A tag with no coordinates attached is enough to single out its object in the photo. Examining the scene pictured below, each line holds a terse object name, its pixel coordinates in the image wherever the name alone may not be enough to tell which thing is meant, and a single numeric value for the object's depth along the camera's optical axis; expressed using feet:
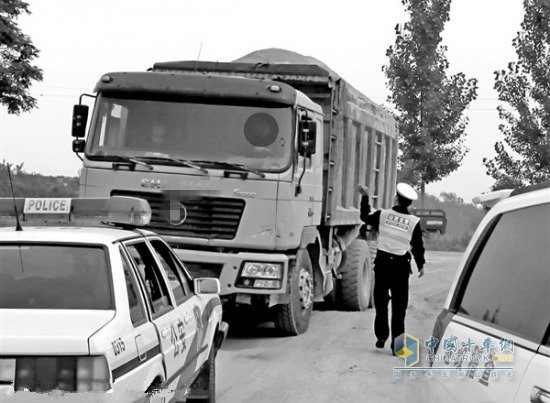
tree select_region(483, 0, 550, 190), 111.45
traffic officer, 36.73
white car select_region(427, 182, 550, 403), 11.55
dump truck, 38.68
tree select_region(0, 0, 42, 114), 149.89
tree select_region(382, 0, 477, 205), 128.57
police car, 15.48
